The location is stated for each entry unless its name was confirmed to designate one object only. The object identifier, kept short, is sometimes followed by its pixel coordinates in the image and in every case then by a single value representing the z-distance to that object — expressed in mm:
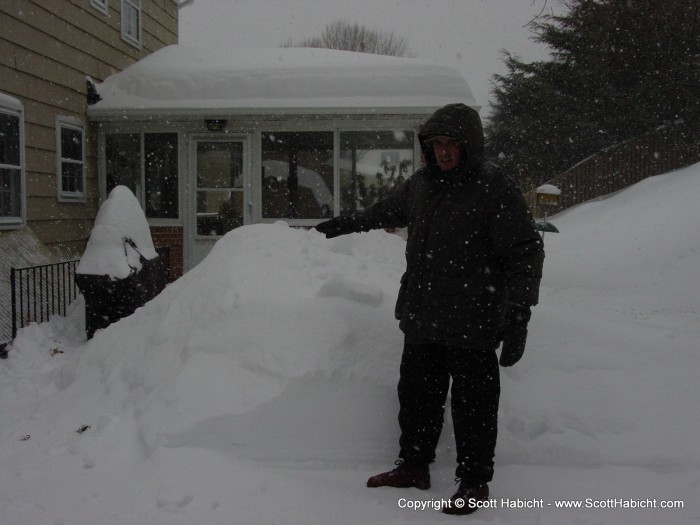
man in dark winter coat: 2688
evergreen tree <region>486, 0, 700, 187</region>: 16016
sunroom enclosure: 9195
